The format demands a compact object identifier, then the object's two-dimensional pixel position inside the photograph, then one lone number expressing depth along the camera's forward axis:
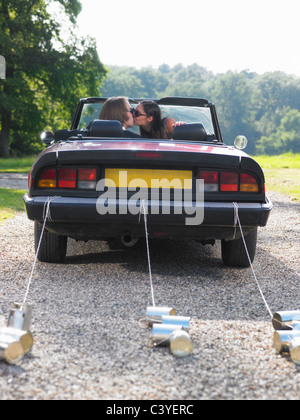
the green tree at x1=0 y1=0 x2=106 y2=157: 32.69
